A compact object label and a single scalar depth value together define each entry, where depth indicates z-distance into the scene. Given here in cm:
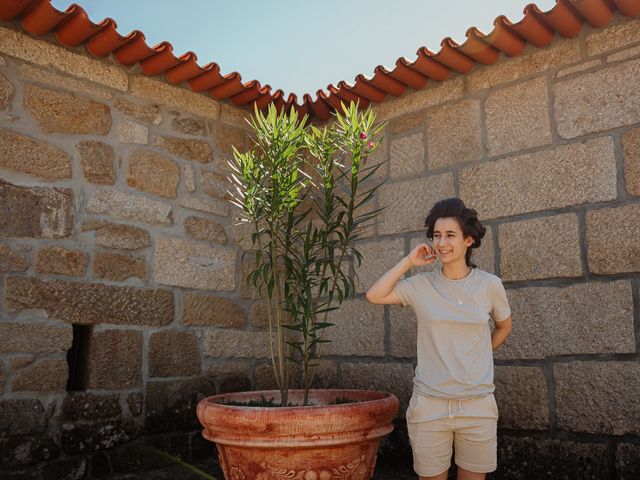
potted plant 241
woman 212
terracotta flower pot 239
